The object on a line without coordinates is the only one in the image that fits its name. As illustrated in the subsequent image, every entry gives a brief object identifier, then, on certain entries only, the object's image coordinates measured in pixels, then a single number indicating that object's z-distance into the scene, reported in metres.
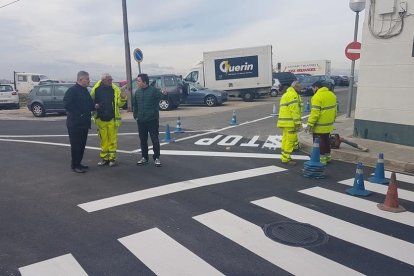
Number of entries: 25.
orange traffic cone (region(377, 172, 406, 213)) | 5.50
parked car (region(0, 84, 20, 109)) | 24.44
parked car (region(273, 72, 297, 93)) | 33.28
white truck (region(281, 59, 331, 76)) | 44.75
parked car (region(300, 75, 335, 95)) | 29.92
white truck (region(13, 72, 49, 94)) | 43.84
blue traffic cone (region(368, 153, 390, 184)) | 6.86
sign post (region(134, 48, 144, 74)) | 18.44
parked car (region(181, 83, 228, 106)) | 23.94
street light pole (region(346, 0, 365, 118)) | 13.17
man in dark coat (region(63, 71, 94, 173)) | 7.58
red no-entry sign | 13.56
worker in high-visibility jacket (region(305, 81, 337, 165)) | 7.98
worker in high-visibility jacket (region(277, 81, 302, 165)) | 8.07
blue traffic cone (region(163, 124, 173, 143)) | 11.41
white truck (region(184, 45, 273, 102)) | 27.22
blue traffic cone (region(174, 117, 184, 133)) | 13.24
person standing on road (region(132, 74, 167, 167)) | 8.16
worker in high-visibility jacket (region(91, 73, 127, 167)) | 8.03
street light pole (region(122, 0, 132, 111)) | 19.83
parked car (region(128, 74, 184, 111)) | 21.83
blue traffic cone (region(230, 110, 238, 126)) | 15.01
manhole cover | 4.44
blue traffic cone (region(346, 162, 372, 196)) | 6.18
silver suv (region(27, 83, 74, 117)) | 19.67
